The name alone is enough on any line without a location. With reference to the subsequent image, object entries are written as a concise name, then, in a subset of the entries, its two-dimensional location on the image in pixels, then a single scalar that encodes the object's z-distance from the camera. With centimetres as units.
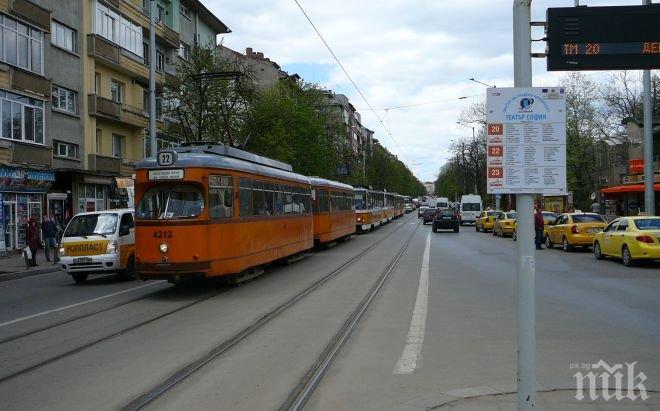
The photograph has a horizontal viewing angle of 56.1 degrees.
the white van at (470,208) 5622
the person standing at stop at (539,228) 2572
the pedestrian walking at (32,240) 2056
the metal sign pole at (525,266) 432
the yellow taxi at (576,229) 2314
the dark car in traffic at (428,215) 5709
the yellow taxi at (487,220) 4069
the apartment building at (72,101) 2647
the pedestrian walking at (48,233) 2291
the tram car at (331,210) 2561
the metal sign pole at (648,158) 2472
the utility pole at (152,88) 2575
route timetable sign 437
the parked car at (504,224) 3422
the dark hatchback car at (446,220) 4178
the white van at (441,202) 7419
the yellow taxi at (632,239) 1720
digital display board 518
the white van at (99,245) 1570
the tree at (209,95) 2950
